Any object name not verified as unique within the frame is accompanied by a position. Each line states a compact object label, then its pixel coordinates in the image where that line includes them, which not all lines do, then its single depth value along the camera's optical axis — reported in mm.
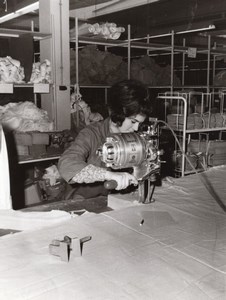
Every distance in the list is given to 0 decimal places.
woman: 2143
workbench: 1065
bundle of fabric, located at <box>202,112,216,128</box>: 4562
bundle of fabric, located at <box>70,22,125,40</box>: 4602
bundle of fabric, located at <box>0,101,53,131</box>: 3602
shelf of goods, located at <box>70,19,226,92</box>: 4652
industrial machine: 1812
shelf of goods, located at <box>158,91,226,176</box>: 4262
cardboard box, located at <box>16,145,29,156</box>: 3488
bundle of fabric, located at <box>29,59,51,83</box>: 3920
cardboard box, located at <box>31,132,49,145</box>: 3473
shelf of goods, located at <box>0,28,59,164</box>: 3510
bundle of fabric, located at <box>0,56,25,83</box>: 3641
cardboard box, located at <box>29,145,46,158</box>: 3539
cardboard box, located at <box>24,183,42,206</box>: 3822
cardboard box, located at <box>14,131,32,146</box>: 3441
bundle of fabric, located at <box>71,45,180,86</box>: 4742
